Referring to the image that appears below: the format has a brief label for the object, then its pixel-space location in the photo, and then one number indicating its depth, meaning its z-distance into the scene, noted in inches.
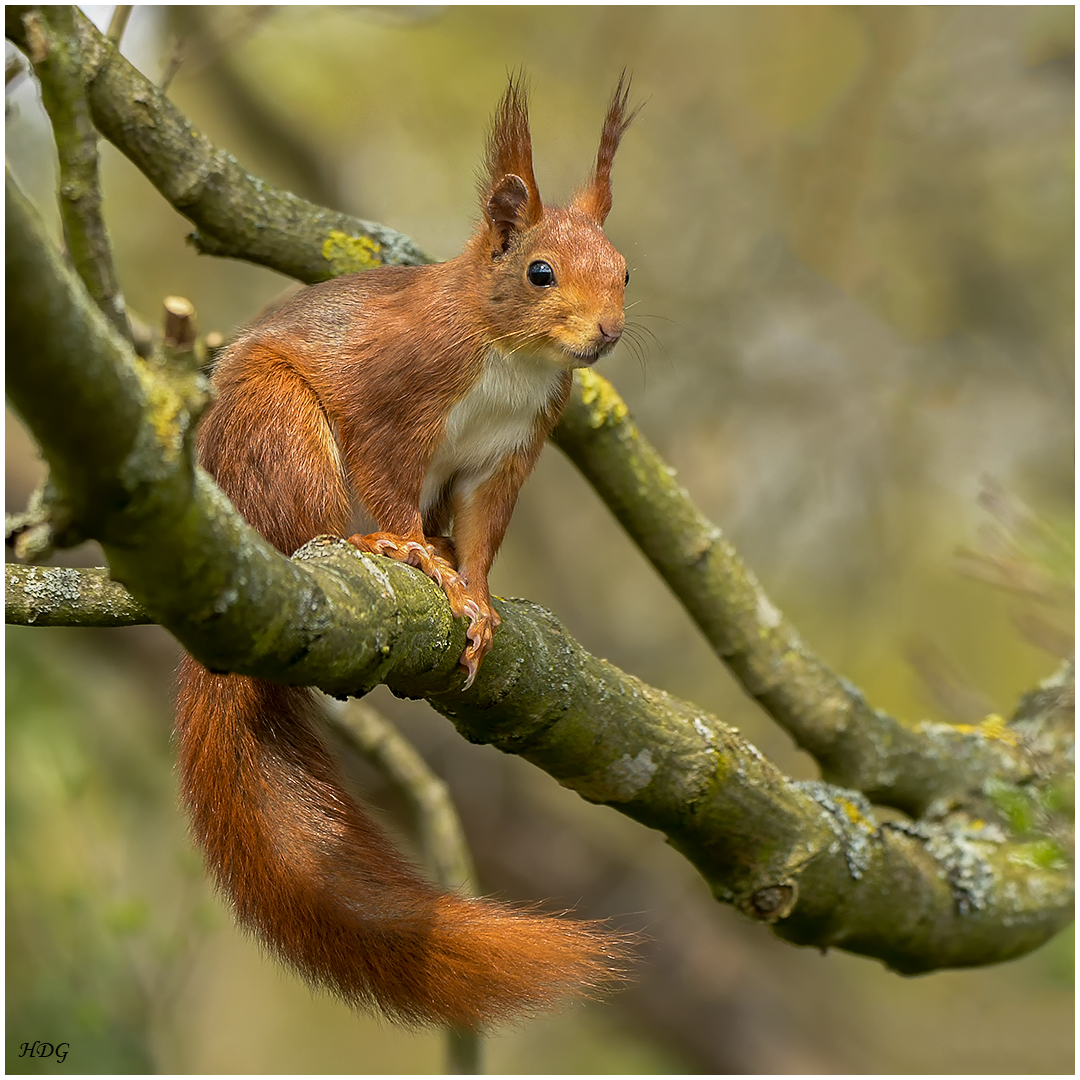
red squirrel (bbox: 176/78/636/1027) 254.3
